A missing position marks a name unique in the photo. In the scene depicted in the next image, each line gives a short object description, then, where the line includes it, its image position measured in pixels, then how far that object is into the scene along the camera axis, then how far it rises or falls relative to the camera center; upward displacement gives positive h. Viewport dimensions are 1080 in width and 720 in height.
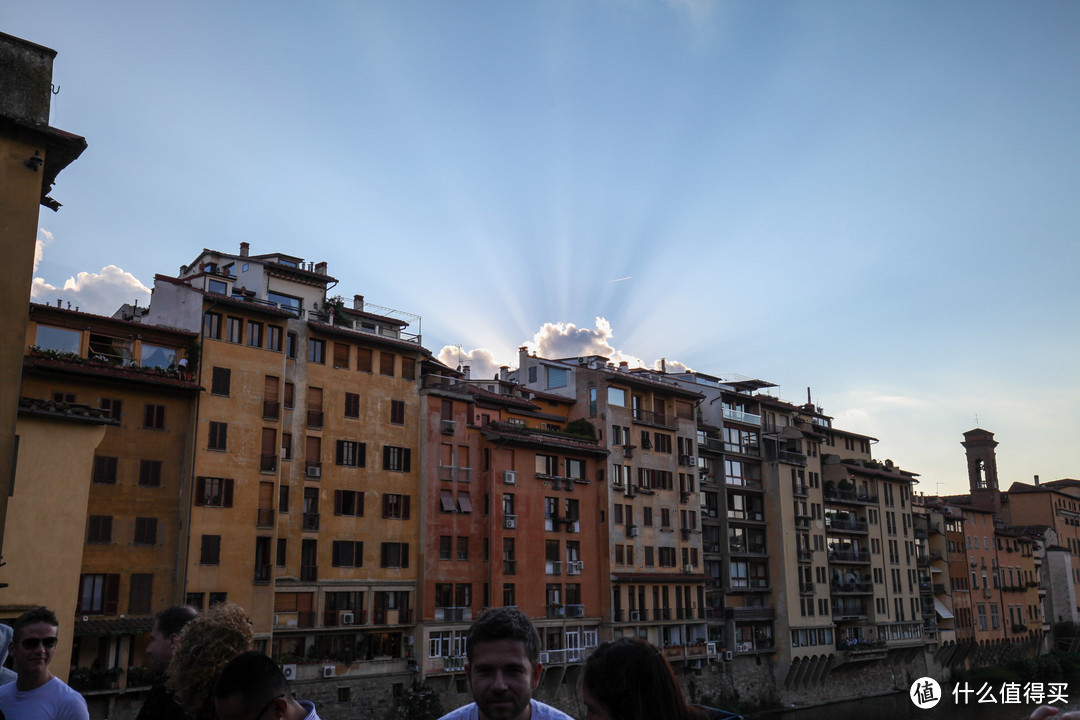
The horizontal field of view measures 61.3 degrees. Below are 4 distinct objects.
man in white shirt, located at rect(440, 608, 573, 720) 5.04 -0.48
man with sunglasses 6.86 -0.76
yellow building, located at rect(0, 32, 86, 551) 21.12 +10.05
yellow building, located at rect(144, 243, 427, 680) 40.00 +5.50
